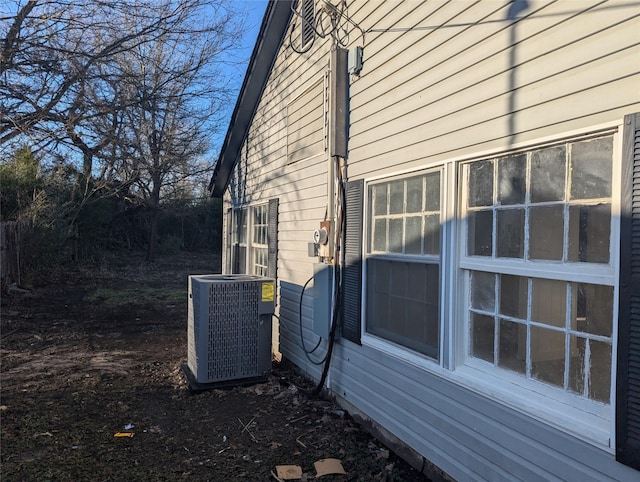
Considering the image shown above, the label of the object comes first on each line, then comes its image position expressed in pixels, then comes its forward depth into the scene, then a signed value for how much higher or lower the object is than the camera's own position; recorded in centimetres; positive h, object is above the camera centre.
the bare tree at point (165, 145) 1427 +332
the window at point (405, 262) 341 -24
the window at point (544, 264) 224 -17
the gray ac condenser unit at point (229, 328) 525 -112
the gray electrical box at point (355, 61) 446 +161
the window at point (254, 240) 669 -16
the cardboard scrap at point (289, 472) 339 -176
